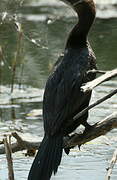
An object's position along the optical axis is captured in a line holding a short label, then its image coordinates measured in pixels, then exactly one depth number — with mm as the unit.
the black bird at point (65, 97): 9578
